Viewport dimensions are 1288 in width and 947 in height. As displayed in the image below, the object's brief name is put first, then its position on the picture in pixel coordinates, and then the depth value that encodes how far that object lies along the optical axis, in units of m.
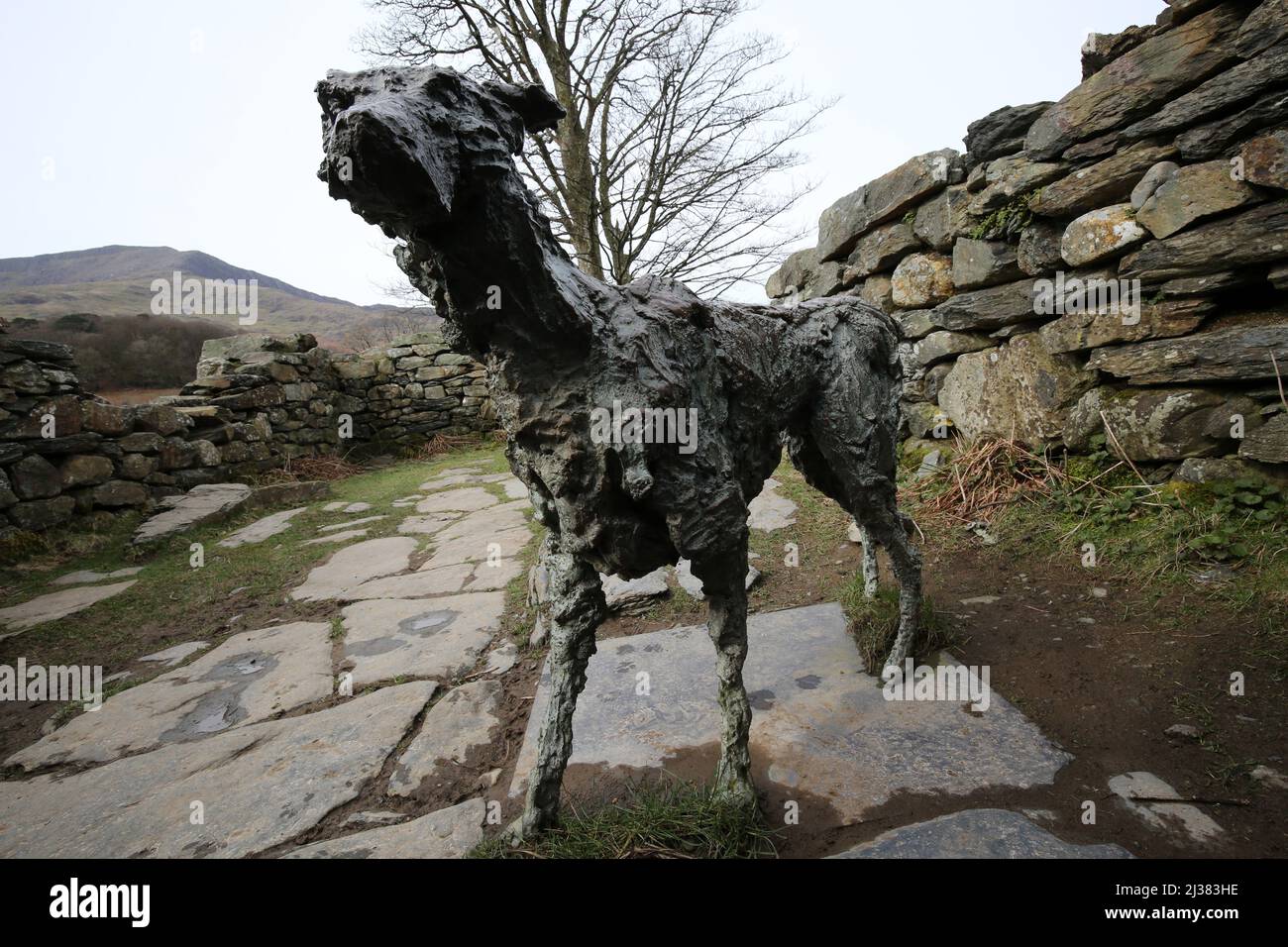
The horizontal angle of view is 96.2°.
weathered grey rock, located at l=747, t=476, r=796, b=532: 5.03
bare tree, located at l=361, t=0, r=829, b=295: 8.55
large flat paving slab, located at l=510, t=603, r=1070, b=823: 2.10
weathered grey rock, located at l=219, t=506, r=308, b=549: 5.84
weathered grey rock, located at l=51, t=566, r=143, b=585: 4.94
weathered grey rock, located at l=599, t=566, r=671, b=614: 3.73
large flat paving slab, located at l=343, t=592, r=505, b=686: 3.25
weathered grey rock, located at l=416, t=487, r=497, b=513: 6.84
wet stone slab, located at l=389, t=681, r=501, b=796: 2.37
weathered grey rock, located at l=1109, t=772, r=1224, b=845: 1.74
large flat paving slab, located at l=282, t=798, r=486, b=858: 1.93
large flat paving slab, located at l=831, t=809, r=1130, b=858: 1.71
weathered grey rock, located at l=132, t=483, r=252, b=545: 5.83
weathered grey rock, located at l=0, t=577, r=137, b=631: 4.12
